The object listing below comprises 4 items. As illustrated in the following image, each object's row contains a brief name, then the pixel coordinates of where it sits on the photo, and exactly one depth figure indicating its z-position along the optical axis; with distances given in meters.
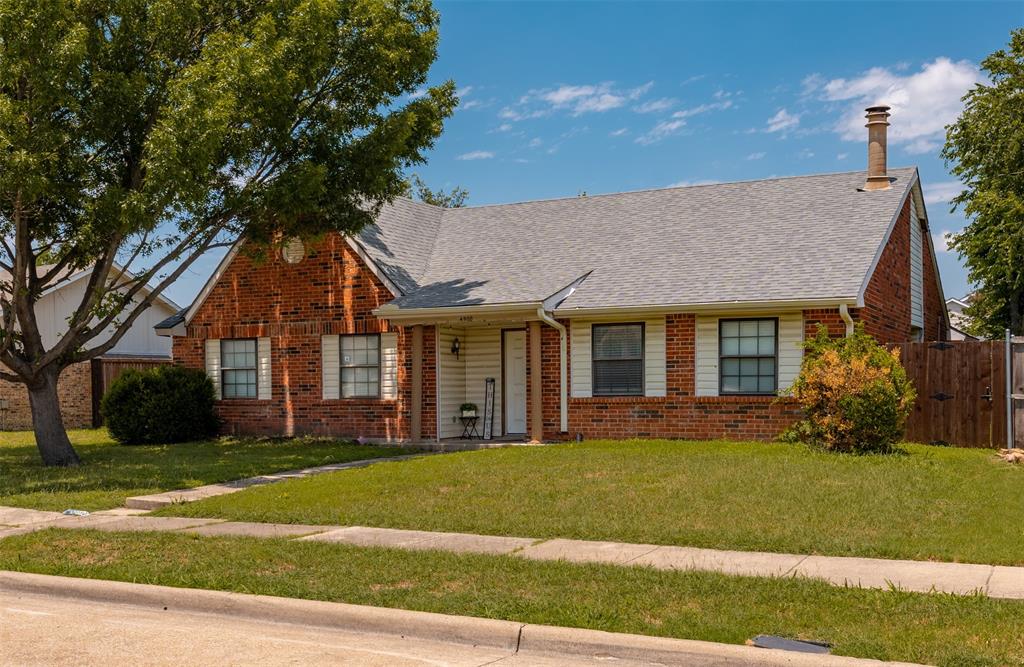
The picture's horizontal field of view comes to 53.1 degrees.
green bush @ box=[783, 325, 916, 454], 15.20
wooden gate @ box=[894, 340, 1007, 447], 17.20
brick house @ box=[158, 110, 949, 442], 18.48
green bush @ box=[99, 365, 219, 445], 21.98
